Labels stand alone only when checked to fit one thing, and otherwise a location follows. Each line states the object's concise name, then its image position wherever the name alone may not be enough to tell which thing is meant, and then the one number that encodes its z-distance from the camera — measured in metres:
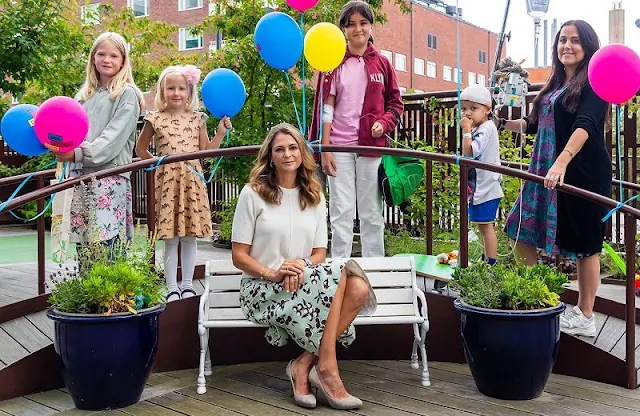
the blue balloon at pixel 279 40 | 3.76
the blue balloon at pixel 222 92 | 3.87
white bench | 3.26
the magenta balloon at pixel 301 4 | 3.97
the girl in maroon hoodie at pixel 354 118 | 3.92
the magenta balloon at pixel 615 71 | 3.11
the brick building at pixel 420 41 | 28.39
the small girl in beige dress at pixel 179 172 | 3.82
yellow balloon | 3.65
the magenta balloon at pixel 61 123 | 3.06
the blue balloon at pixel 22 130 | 3.36
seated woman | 3.05
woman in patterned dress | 3.47
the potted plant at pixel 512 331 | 3.00
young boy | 4.18
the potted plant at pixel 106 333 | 2.87
